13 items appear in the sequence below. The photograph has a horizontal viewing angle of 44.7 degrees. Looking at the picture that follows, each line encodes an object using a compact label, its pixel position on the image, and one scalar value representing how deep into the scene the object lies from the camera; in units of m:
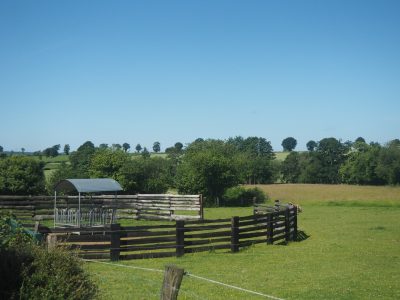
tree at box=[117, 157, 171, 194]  49.44
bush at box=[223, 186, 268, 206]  52.88
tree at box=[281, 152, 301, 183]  108.18
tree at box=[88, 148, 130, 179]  49.03
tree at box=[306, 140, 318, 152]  178.30
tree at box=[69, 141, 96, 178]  85.12
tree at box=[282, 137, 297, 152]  191.12
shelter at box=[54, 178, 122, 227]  25.23
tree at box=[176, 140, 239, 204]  53.28
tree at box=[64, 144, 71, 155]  163.50
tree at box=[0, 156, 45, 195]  40.47
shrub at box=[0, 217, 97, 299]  6.16
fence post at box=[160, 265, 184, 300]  5.95
